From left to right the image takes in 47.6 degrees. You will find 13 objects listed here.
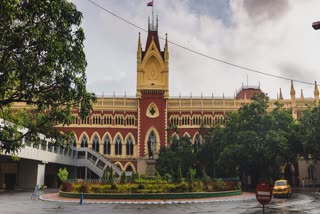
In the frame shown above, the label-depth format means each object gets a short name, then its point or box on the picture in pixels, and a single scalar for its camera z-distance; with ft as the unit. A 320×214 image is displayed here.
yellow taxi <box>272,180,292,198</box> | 91.30
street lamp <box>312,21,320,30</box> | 48.57
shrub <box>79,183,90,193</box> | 89.87
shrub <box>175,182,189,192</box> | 88.22
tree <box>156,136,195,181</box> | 160.15
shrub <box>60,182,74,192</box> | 96.69
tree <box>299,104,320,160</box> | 116.37
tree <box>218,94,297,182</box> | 126.52
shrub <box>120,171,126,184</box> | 94.33
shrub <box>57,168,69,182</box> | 121.39
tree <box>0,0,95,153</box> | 36.09
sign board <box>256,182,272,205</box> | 28.50
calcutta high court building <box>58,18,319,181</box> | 188.85
